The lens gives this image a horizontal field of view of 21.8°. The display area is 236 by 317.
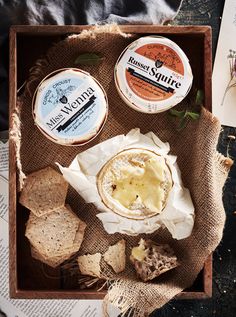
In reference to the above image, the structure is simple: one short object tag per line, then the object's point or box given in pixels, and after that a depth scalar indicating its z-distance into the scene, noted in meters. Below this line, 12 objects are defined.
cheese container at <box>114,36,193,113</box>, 0.91
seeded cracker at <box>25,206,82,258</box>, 0.94
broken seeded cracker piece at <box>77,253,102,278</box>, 0.95
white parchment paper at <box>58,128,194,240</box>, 0.92
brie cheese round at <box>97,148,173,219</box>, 0.90
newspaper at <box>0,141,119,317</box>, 1.08
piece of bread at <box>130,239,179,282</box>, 0.93
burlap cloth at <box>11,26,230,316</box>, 0.93
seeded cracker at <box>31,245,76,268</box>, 0.95
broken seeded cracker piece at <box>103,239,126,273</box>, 0.95
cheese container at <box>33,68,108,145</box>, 0.90
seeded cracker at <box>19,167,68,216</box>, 0.93
